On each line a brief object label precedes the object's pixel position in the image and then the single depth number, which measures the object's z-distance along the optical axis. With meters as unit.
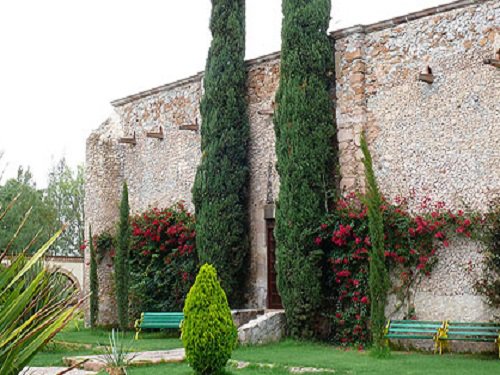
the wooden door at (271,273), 13.73
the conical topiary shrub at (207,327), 8.10
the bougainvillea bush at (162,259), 14.88
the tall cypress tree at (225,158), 13.83
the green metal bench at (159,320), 13.66
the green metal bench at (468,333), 10.12
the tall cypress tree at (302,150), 12.13
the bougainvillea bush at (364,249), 11.12
